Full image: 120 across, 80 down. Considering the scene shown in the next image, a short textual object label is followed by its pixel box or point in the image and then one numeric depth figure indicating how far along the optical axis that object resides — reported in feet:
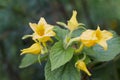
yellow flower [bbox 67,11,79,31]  2.13
